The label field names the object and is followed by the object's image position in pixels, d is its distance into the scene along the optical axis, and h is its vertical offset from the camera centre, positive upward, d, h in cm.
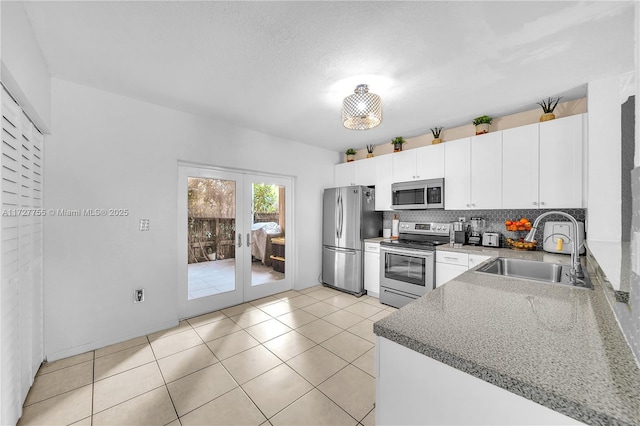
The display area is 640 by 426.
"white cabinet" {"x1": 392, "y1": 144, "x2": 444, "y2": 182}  341 +70
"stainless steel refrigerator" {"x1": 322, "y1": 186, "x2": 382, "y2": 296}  399 -32
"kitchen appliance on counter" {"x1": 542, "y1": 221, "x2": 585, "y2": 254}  258 -25
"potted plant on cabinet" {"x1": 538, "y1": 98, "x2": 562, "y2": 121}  263 +113
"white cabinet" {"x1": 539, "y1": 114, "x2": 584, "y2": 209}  246 +52
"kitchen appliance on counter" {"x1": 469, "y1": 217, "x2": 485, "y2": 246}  327 -23
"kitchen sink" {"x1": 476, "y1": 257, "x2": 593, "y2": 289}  196 -46
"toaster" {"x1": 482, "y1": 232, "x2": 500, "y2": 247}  309 -31
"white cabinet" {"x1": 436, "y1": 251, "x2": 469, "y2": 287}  290 -60
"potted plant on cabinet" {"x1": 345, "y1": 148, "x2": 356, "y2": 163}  466 +109
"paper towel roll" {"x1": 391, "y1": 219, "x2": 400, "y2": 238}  421 -25
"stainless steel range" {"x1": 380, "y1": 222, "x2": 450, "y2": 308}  318 -66
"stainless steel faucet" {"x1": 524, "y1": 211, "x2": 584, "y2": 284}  152 -25
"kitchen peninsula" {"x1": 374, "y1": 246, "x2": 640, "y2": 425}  58 -41
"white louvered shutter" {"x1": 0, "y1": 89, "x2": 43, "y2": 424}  143 -33
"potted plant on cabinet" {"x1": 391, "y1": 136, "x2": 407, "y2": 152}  391 +110
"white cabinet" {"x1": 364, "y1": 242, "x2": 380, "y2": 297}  383 -85
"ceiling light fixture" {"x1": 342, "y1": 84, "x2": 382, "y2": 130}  221 +94
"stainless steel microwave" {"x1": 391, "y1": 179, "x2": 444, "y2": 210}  338 +26
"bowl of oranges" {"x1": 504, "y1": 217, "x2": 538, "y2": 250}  287 -18
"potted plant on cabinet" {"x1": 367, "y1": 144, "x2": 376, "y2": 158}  441 +110
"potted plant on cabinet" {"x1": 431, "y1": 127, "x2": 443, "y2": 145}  349 +109
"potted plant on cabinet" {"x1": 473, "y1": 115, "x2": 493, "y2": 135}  306 +110
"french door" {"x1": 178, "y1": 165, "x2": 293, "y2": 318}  314 -36
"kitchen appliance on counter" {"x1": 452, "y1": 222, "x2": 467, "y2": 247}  329 -28
